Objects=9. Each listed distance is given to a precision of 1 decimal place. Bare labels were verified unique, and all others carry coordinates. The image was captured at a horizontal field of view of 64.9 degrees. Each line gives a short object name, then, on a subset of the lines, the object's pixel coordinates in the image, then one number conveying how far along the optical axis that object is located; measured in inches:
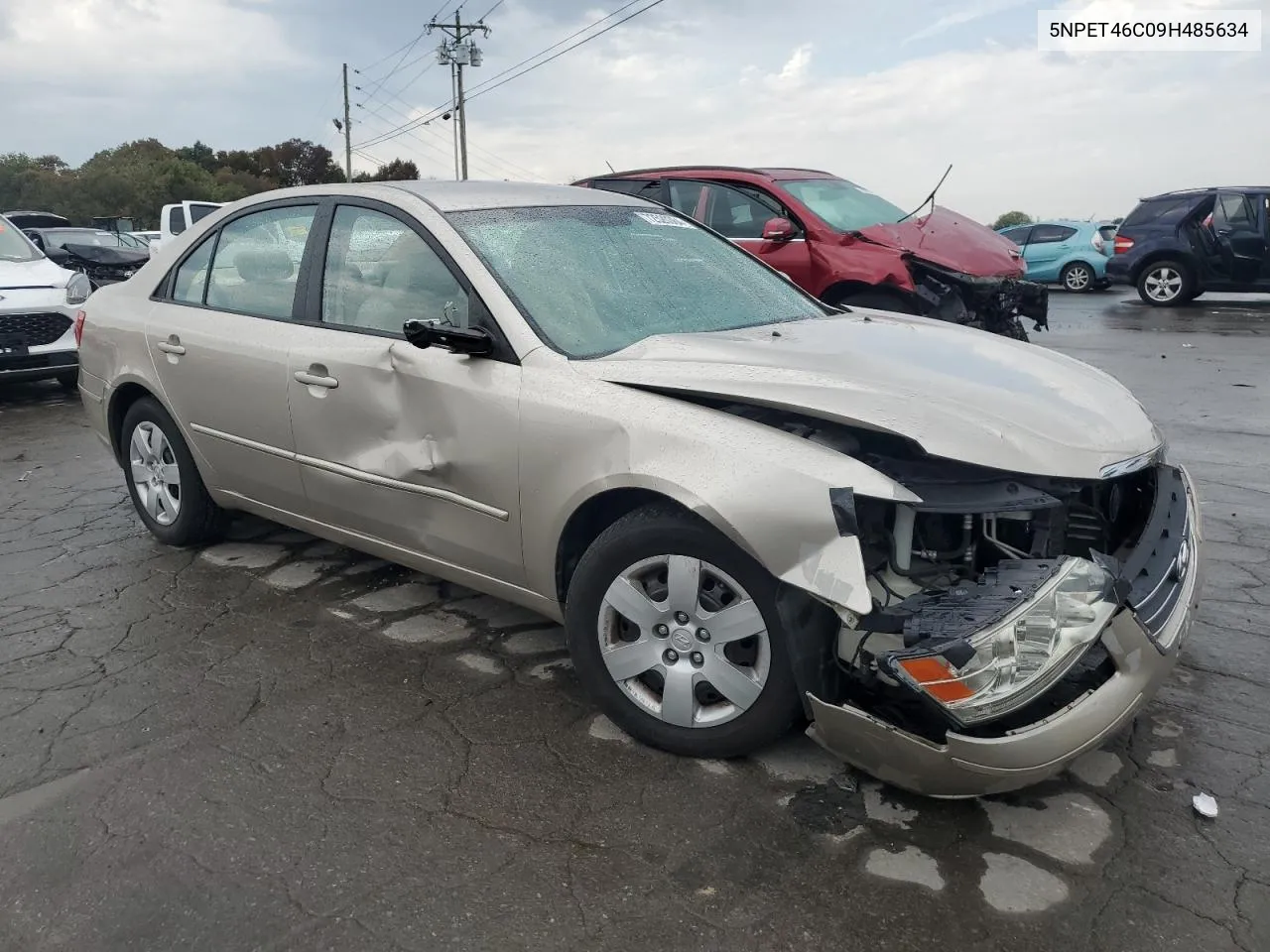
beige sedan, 91.9
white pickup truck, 706.8
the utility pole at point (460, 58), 1403.8
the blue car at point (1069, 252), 730.8
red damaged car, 297.7
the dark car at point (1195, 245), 543.8
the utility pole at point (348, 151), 1803.6
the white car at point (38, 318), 311.9
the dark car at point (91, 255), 461.4
